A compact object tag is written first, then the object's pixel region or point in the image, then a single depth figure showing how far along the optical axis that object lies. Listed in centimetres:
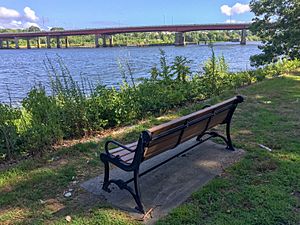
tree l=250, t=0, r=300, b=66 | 1180
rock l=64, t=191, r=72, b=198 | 247
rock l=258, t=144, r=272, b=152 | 333
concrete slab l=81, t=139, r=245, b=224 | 234
